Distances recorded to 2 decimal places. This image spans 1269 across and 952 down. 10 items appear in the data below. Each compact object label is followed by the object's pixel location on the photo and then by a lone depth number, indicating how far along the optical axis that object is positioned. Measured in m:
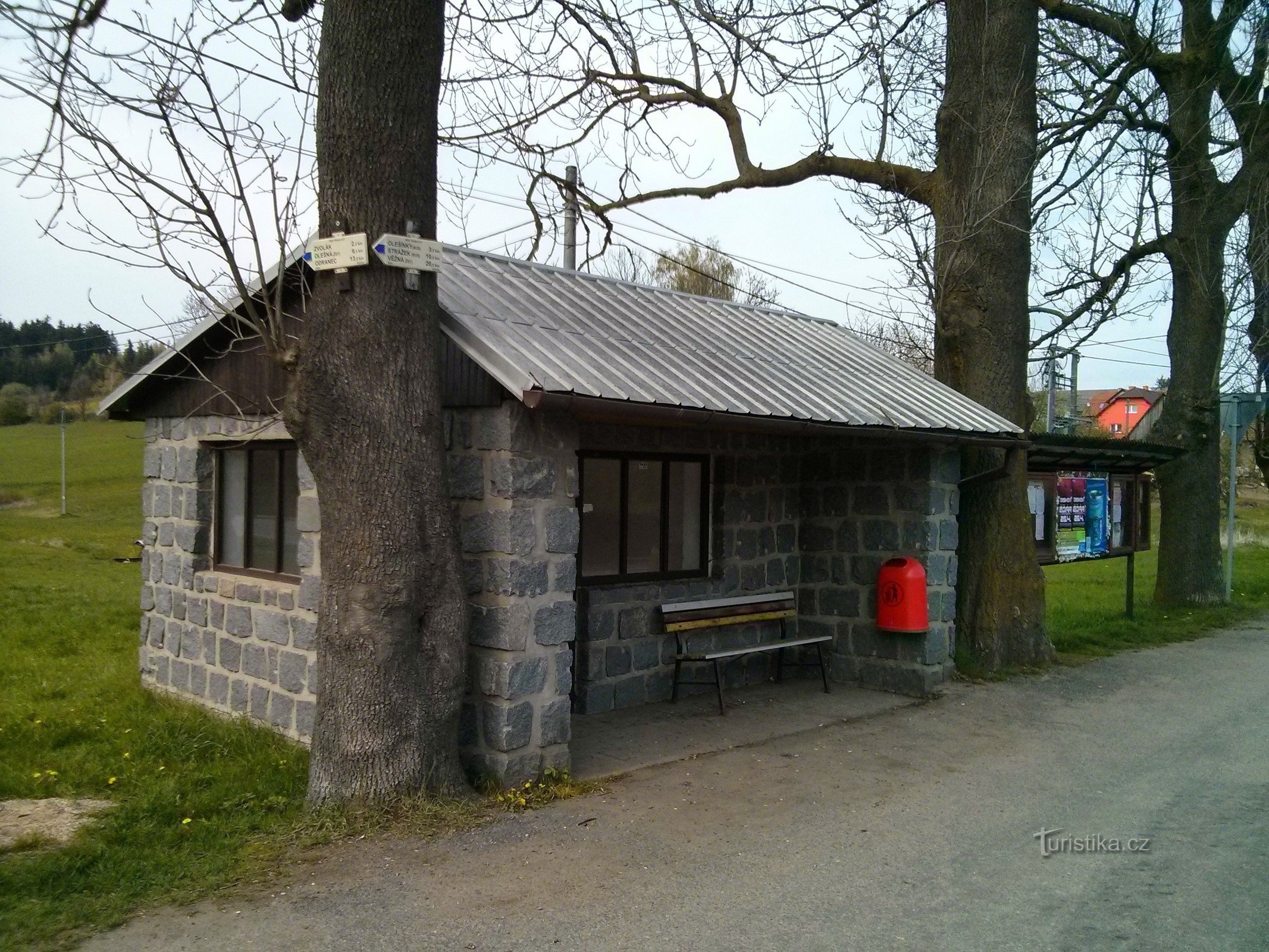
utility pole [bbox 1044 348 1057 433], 20.73
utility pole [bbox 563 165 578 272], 10.91
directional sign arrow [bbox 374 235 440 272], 5.79
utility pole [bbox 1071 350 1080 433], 24.84
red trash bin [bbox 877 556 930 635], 9.18
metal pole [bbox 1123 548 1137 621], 13.76
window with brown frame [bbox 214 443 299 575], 8.02
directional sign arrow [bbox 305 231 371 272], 5.76
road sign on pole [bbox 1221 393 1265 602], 15.03
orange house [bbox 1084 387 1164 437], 75.81
